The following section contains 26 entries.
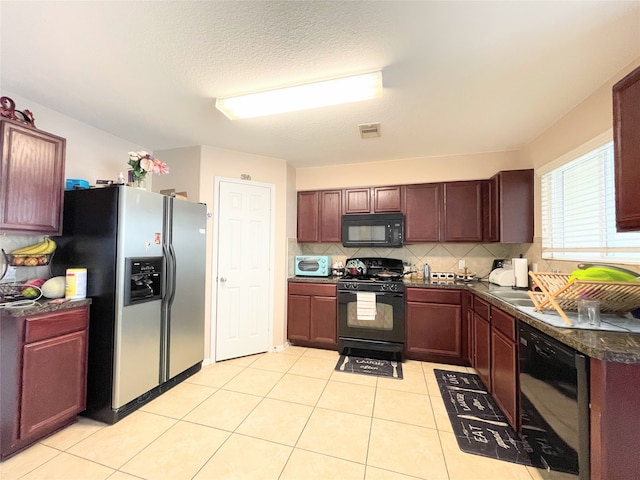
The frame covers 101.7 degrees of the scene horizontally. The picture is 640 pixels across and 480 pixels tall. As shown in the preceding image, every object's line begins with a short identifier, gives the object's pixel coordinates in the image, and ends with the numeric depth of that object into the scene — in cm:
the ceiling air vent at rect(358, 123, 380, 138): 245
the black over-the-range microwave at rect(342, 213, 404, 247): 333
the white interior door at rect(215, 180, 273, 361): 298
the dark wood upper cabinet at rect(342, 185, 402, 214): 343
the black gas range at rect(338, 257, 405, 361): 302
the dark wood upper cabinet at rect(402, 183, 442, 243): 328
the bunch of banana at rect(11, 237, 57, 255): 192
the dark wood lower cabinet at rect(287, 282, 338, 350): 326
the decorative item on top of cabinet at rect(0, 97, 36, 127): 176
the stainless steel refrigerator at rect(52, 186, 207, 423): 194
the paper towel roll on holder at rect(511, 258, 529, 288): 255
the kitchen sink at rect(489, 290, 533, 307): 184
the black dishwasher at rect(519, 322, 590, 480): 112
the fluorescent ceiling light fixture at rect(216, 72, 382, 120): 175
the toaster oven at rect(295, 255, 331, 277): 354
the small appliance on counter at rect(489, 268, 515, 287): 265
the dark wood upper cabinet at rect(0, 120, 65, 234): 173
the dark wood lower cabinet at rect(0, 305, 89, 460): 157
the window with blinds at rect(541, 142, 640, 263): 181
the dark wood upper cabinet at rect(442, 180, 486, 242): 315
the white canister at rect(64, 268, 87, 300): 190
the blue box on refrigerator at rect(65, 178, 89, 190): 220
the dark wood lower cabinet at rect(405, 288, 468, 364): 285
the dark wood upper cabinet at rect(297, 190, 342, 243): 363
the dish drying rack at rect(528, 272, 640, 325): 130
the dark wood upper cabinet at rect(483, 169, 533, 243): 271
